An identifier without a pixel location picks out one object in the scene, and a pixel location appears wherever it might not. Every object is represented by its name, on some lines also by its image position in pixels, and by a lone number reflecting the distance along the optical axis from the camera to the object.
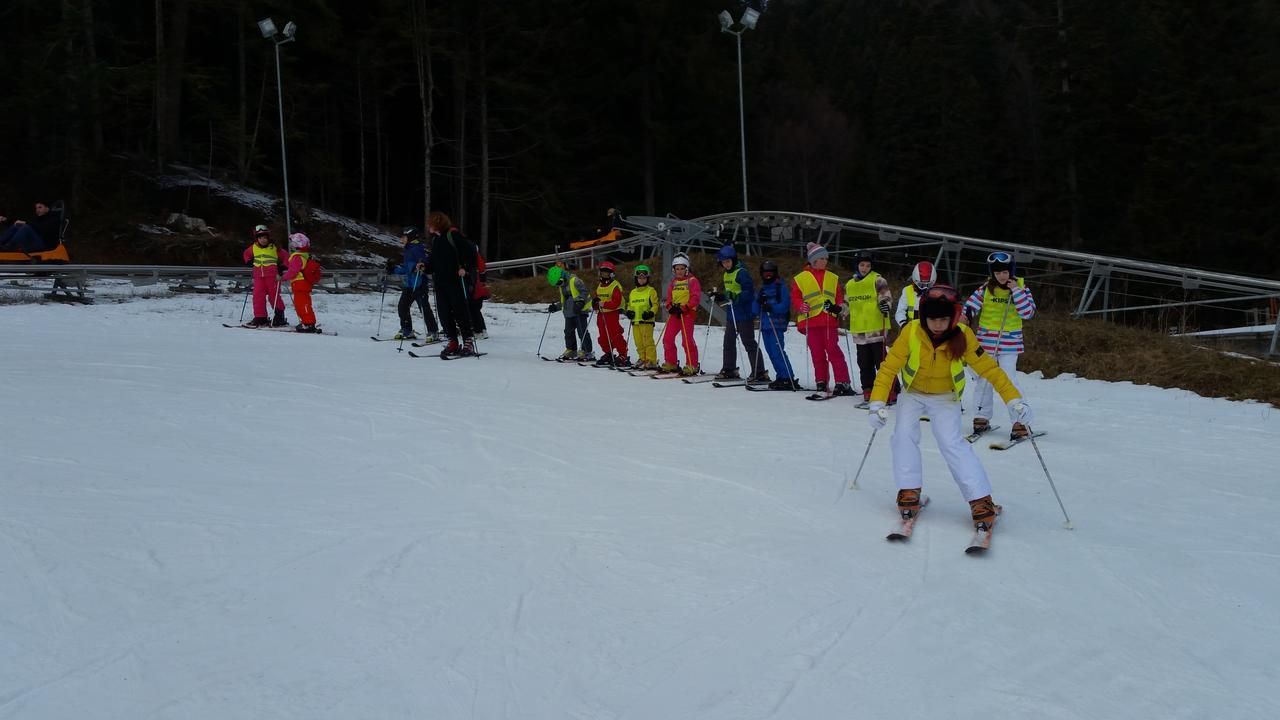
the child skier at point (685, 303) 12.57
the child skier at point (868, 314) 10.62
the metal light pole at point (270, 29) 25.86
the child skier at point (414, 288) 15.07
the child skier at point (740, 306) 11.98
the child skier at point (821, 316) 11.20
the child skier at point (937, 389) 5.98
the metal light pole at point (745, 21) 25.07
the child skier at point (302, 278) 15.23
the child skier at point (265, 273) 15.39
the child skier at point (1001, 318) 9.10
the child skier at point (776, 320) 11.67
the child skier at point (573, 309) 14.35
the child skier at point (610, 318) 13.83
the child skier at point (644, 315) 12.90
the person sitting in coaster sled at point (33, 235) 17.67
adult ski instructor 12.87
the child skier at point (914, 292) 9.45
